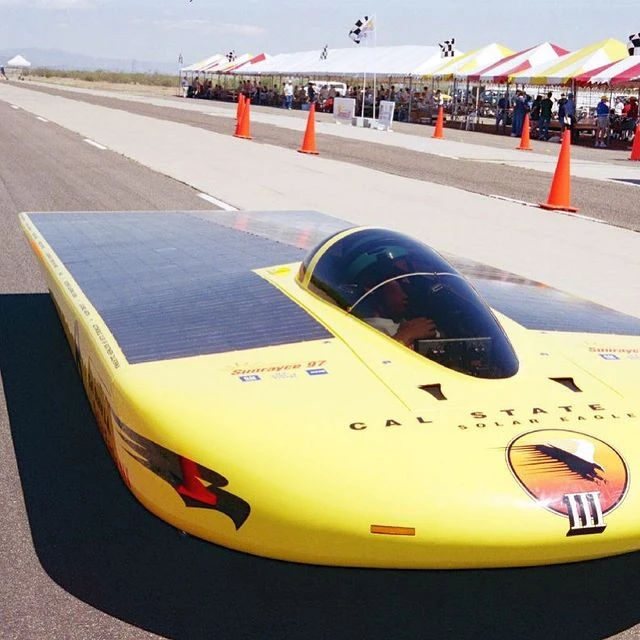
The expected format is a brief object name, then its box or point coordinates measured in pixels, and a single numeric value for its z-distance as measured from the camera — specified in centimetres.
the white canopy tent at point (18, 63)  11381
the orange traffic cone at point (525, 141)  2812
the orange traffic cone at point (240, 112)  2797
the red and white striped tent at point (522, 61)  3456
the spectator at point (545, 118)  3347
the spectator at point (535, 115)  3700
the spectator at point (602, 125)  3098
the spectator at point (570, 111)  3247
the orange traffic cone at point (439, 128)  3228
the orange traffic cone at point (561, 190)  1418
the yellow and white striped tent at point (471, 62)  3797
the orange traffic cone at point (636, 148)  2567
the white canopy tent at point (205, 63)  7256
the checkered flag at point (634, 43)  3100
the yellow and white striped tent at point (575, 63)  3102
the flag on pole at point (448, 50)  4266
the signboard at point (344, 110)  3900
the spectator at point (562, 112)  3438
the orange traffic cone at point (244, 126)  2736
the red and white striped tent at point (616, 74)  2839
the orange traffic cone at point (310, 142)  2305
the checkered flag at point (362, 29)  3922
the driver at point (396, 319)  389
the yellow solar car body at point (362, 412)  290
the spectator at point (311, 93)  5195
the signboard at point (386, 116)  3612
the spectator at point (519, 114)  3566
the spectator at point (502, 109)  3925
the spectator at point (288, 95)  5385
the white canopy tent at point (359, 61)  4272
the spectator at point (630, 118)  3316
